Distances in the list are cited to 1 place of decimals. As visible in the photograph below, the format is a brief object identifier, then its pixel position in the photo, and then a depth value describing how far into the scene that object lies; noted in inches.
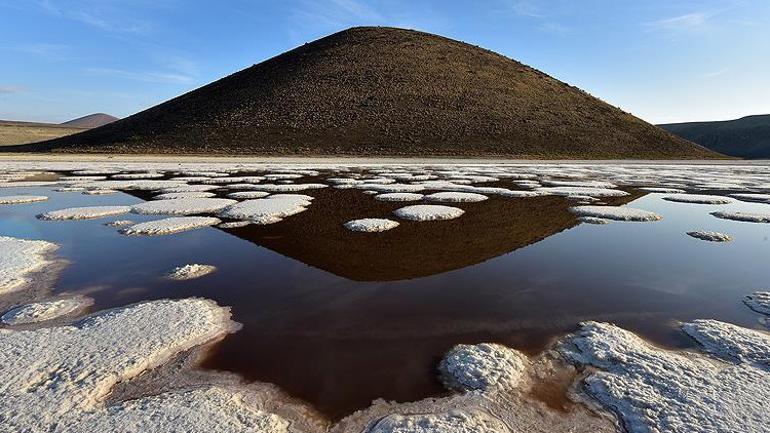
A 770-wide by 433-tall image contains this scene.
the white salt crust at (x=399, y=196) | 514.9
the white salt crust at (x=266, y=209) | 394.6
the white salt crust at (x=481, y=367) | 134.0
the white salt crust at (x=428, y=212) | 398.3
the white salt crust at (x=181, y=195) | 514.2
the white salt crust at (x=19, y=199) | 480.6
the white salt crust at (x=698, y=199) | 544.1
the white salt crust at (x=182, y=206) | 422.6
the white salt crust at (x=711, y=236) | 335.0
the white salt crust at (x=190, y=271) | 233.9
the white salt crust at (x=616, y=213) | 418.3
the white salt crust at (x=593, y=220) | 399.2
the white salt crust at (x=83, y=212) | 392.5
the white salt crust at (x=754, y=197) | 567.2
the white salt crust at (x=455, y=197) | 509.1
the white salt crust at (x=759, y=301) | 195.9
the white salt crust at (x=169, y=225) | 339.3
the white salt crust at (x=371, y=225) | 349.4
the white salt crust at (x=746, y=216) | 416.1
